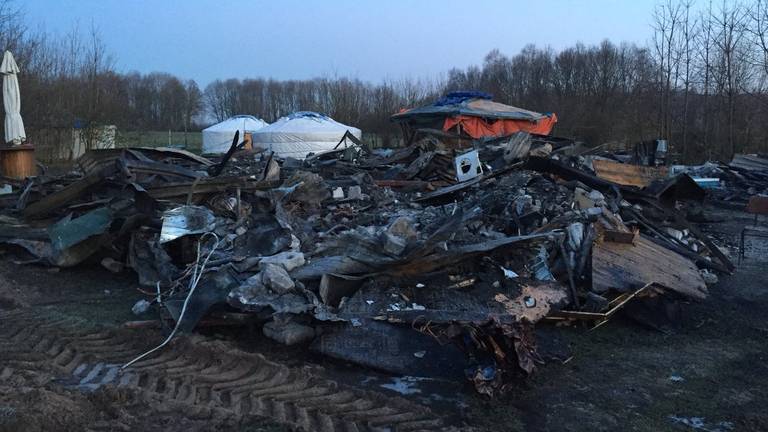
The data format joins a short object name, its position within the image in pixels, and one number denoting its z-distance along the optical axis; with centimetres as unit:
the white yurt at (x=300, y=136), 2588
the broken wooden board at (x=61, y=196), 782
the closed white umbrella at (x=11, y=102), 1207
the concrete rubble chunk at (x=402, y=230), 552
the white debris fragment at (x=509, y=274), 501
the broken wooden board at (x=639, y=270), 525
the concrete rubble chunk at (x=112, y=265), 662
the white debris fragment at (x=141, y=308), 518
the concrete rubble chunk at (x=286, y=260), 494
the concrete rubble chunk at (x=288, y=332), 434
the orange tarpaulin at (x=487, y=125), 1930
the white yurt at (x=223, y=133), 3131
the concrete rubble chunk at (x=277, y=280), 459
